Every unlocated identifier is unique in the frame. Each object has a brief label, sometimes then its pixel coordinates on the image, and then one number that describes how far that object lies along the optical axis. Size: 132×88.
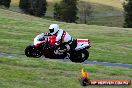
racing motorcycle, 26.19
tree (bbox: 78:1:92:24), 161.12
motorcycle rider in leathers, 25.63
